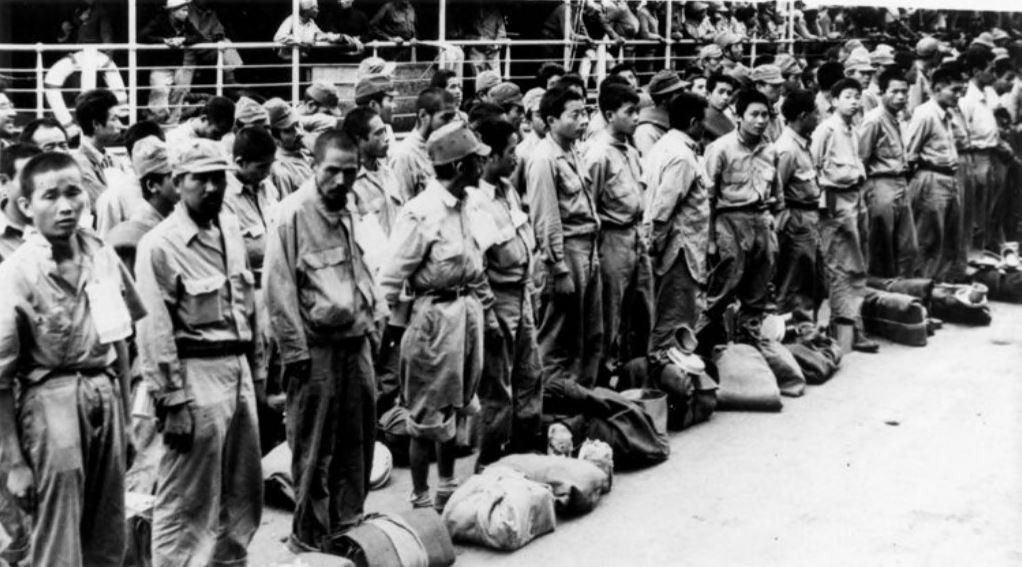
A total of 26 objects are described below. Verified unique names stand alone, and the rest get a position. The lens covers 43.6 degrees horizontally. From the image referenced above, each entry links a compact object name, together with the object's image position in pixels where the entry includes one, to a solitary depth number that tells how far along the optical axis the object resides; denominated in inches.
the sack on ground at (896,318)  474.9
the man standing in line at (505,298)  310.0
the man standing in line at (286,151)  358.0
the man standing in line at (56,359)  209.9
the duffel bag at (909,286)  500.1
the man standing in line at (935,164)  528.4
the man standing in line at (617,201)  365.7
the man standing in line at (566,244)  343.3
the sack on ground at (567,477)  293.3
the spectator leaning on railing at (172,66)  508.4
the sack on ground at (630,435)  329.7
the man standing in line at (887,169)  492.4
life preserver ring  462.9
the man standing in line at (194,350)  225.8
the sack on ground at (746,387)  388.8
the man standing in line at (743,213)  410.9
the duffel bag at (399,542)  251.1
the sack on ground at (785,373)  407.4
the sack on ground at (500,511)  272.7
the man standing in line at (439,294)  284.8
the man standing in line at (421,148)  374.0
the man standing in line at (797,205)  439.2
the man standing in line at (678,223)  385.4
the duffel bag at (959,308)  508.7
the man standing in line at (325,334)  255.3
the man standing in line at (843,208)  463.8
